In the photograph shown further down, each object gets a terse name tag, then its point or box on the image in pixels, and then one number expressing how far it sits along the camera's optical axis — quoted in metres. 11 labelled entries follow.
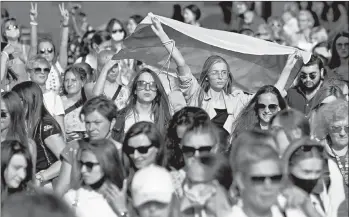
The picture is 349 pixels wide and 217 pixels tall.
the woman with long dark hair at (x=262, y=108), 17.42
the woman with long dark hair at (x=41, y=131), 16.83
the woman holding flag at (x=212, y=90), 18.70
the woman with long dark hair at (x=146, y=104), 17.71
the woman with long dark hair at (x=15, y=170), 13.76
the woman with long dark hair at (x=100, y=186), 13.63
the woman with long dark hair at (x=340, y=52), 25.04
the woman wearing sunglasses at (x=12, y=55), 22.11
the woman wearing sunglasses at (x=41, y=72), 20.19
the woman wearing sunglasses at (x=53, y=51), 23.56
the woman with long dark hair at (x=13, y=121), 16.09
